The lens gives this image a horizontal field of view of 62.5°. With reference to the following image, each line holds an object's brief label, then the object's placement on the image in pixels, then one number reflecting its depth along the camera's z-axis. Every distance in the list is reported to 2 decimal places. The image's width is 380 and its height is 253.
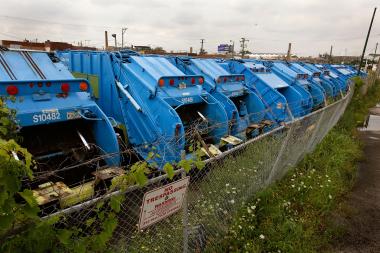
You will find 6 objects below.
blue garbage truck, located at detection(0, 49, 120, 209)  3.64
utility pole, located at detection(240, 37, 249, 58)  62.35
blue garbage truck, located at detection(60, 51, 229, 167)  4.94
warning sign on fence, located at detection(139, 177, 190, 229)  2.13
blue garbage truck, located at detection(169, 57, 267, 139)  6.50
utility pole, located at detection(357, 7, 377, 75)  22.21
